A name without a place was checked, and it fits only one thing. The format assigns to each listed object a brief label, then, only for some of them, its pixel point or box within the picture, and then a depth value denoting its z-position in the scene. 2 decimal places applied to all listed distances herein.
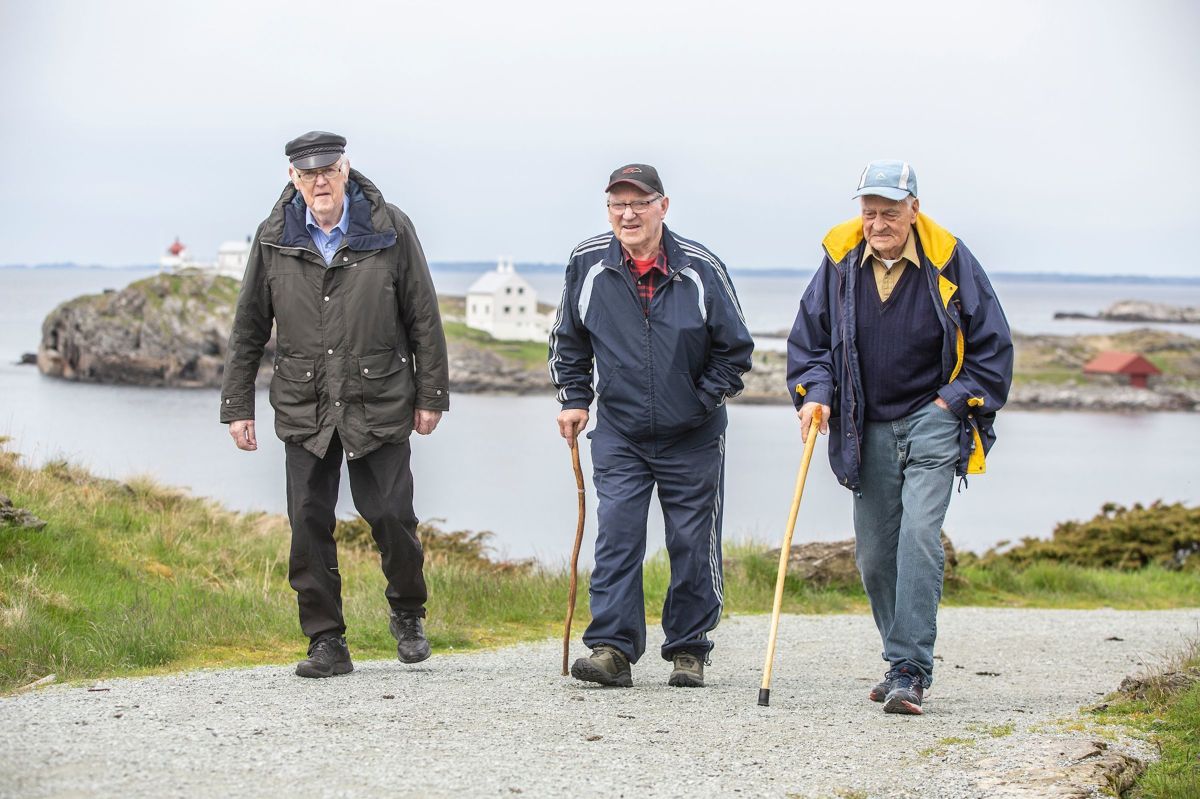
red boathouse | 102.00
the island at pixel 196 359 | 93.38
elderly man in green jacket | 7.04
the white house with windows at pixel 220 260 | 109.39
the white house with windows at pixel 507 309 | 110.19
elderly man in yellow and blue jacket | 6.61
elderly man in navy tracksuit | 7.05
